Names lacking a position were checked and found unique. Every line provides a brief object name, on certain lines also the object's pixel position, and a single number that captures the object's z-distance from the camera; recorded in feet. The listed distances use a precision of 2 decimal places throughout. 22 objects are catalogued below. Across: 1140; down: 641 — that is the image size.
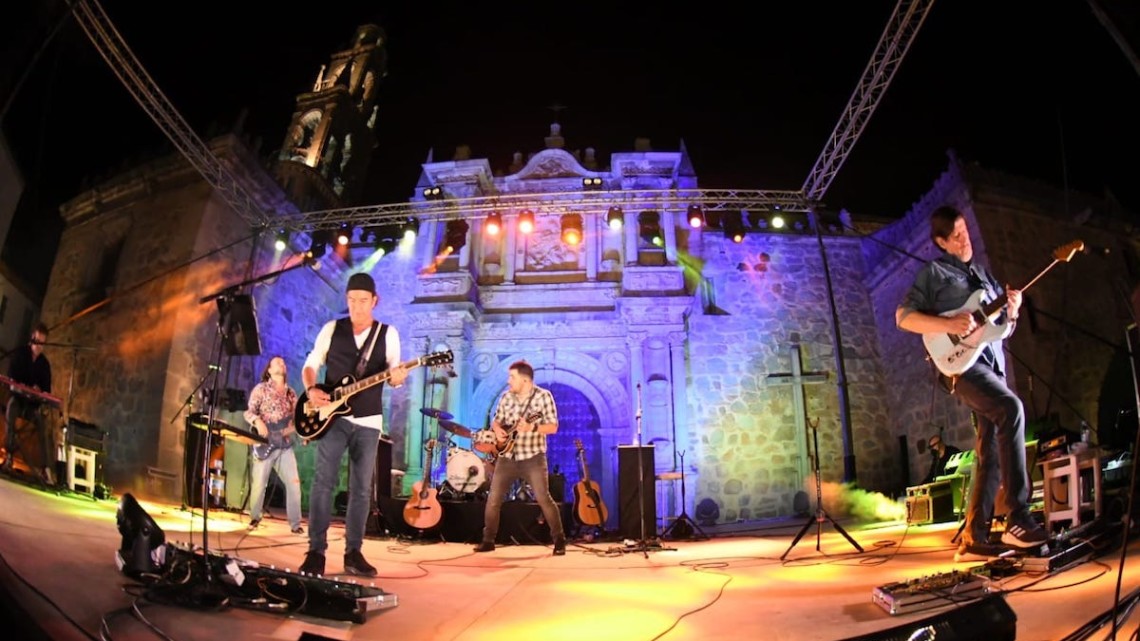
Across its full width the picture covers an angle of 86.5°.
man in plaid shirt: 20.07
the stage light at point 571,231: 41.34
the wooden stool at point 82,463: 22.74
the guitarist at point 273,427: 24.21
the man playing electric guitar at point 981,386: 10.97
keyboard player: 22.36
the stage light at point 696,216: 37.14
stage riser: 25.77
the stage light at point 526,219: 37.88
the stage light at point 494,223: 38.22
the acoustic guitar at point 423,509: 25.14
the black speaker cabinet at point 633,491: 24.54
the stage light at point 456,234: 40.86
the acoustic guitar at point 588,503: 26.03
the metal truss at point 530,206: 36.60
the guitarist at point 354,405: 13.08
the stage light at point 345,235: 39.88
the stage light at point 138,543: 9.59
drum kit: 27.84
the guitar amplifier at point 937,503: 25.32
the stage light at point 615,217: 38.73
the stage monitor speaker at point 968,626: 6.11
